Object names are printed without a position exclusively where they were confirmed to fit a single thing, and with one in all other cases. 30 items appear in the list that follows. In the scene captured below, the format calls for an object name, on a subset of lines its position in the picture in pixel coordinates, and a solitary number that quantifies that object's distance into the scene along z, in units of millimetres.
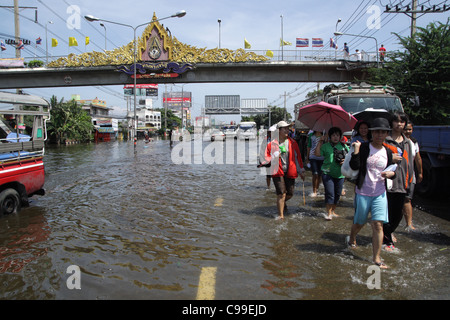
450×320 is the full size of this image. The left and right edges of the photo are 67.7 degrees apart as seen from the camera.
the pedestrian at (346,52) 26425
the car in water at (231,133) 43844
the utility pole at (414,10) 17031
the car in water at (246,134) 37875
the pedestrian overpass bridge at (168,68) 27938
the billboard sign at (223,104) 105750
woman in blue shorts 3980
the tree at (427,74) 13422
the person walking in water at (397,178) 4369
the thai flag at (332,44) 28588
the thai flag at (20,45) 28372
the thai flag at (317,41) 29234
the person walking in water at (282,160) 6043
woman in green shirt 6008
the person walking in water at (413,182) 5184
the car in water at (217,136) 37344
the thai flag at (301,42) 28922
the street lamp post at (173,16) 23338
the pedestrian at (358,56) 26119
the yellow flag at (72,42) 30828
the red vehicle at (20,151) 6500
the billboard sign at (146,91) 89500
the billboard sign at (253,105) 102775
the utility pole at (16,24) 28266
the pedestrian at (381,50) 23134
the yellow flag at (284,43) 31188
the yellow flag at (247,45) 30141
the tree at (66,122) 38469
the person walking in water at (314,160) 7762
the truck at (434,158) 7152
